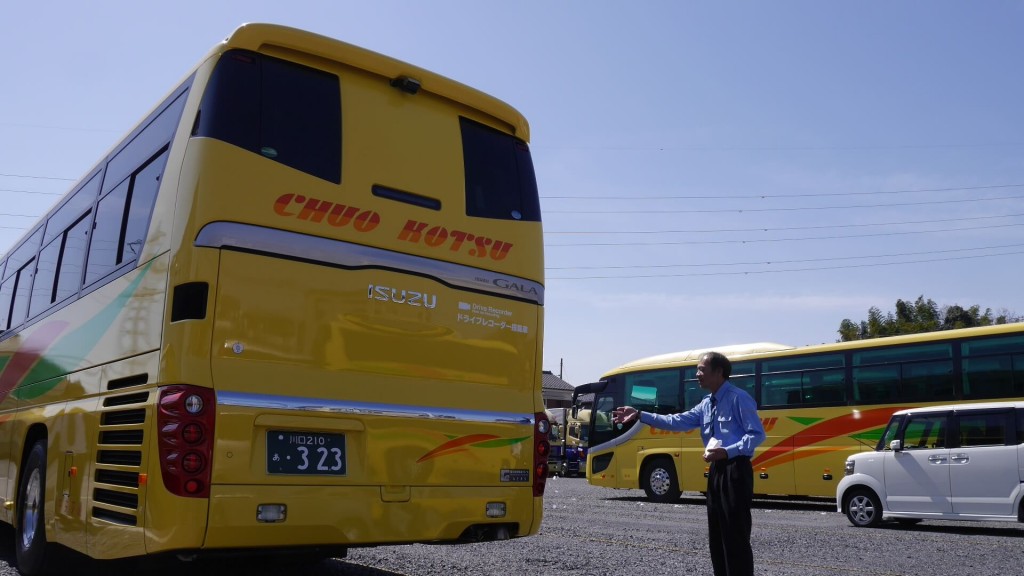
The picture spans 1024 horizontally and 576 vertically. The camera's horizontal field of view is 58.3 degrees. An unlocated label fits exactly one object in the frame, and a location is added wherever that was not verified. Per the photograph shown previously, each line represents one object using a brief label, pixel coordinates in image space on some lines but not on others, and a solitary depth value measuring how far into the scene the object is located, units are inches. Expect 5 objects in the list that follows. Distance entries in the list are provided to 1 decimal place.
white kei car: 559.8
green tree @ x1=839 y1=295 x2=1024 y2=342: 2244.1
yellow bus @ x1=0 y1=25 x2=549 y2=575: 212.1
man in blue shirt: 245.0
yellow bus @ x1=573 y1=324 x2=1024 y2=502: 685.3
